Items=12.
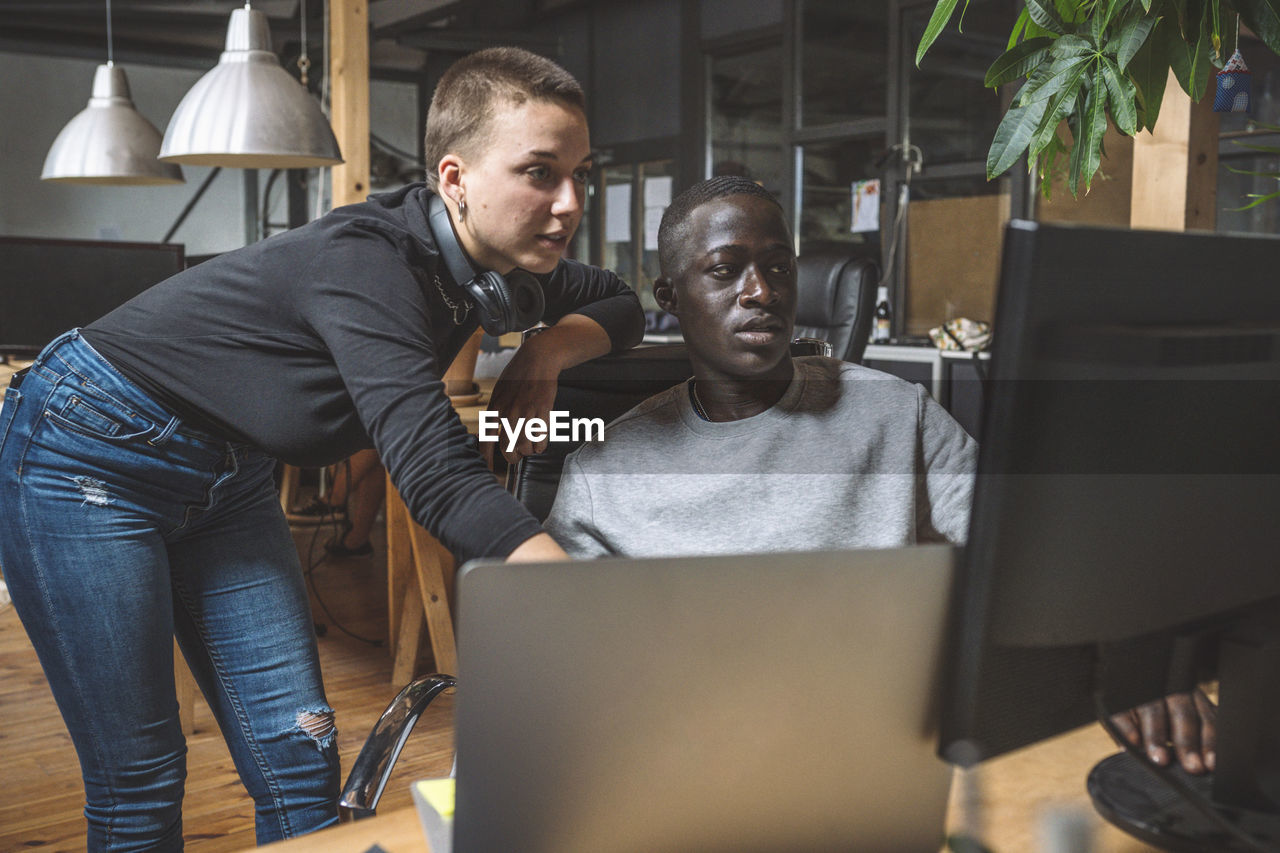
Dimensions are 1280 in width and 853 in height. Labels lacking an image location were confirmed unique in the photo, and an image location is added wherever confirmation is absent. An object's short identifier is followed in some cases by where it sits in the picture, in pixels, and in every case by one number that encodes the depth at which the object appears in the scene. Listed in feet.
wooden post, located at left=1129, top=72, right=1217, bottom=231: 7.24
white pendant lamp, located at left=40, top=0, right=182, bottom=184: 11.69
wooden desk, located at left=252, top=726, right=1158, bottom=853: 2.13
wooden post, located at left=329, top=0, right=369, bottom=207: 11.29
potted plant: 3.82
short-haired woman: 3.66
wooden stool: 9.18
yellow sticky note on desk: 2.20
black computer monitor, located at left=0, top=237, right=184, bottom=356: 10.52
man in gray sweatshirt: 3.96
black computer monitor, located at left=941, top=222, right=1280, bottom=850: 1.80
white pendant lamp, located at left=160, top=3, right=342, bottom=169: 8.95
